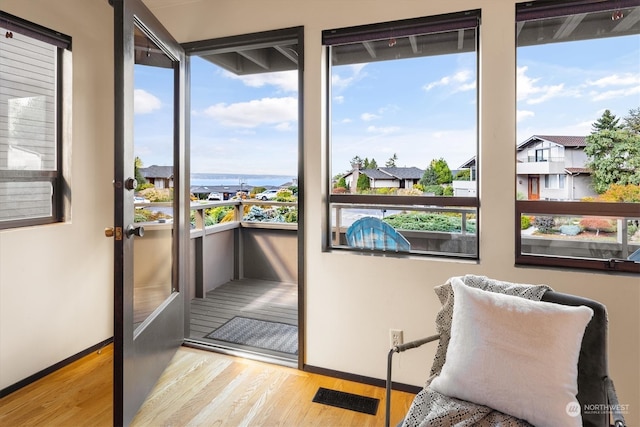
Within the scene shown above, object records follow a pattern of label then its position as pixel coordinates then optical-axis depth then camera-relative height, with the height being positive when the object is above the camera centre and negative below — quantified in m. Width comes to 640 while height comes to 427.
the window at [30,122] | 2.12 +0.52
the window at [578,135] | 1.83 +0.38
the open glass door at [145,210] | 1.72 -0.02
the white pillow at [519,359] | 1.19 -0.52
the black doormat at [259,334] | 2.79 -1.03
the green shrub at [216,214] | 4.51 -0.09
